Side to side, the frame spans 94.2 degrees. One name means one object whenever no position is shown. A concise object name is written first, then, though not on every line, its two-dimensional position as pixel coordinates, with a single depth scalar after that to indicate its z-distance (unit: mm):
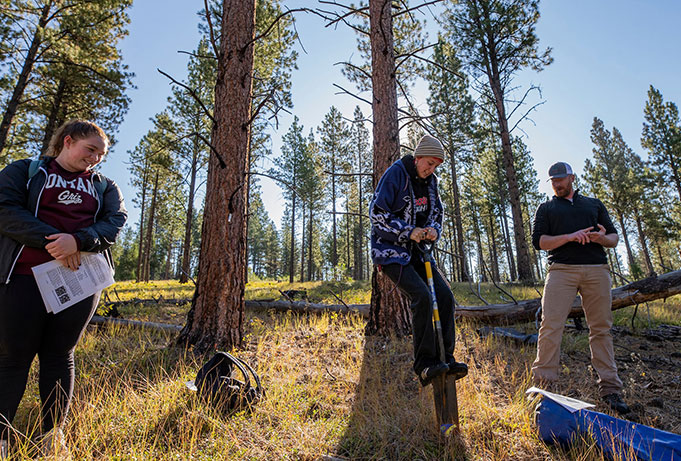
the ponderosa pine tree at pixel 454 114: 19891
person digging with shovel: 2529
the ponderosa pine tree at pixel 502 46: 12234
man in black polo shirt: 3410
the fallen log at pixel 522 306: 4695
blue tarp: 1904
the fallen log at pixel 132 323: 4867
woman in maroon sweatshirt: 1998
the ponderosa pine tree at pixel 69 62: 9867
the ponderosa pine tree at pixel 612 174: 27469
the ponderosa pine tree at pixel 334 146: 27828
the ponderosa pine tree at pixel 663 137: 24141
